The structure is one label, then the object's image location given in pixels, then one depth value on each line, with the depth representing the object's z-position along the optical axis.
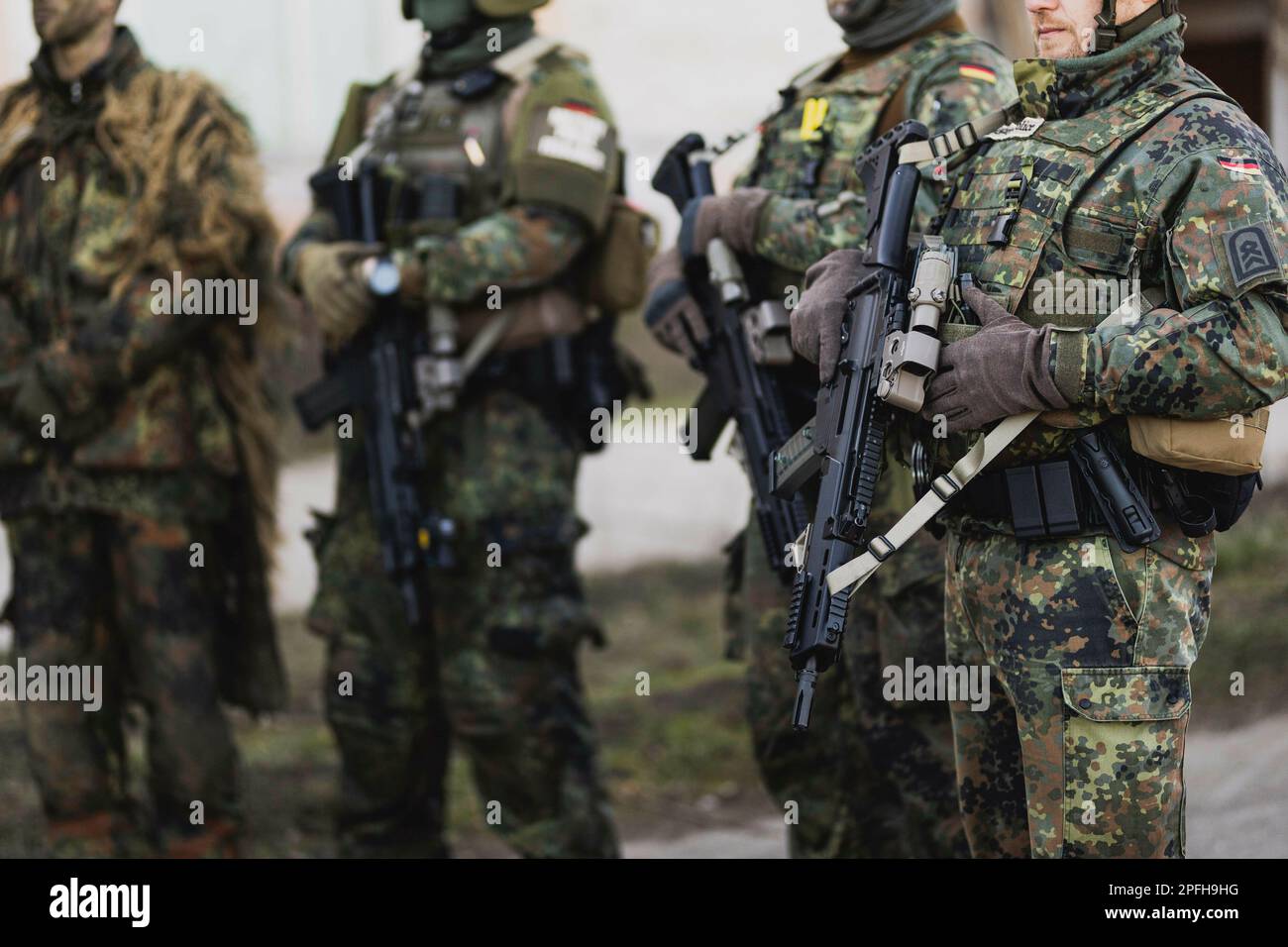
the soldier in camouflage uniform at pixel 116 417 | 4.31
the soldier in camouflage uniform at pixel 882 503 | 3.50
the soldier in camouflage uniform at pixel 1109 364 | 2.54
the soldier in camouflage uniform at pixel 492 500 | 4.18
